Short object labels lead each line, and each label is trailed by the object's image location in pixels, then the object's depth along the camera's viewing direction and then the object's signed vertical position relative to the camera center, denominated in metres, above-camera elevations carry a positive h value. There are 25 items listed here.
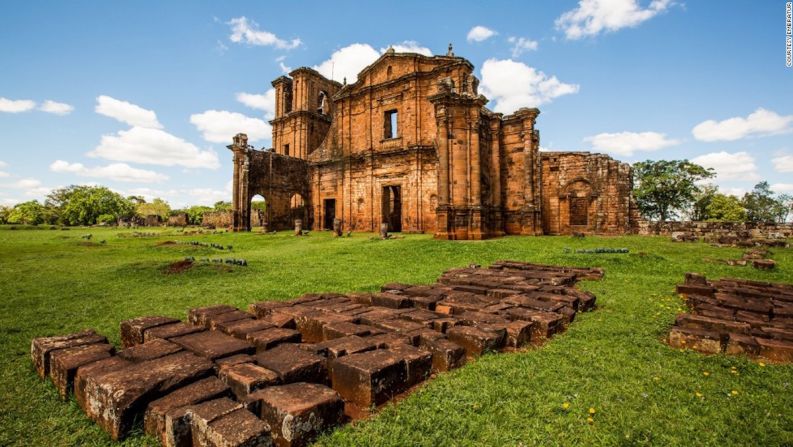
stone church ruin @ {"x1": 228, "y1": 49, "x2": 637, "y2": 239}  16.62 +3.00
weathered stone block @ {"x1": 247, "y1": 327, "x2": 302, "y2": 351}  3.47 -1.16
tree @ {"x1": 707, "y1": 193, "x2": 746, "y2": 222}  39.12 +0.69
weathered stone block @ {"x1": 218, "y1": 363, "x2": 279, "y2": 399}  2.57 -1.16
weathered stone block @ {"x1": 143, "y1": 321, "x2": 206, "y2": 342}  3.66 -1.14
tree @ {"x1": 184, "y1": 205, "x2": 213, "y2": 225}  49.01 +1.45
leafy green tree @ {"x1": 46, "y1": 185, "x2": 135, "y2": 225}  50.75 +3.28
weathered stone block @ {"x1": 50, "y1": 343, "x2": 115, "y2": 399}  2.90 -1.14
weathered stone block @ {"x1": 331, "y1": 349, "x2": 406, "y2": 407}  2.77 -1.27
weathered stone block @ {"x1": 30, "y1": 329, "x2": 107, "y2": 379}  3.23 -1.13
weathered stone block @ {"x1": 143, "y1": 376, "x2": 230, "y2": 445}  2.31 -1.20
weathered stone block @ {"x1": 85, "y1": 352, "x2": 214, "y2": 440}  2.41 -1.17
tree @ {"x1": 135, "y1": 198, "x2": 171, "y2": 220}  63.06 +2.75
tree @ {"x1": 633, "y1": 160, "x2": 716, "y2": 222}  39.09 +3.38
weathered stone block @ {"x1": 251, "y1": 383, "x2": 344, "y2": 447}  2.24 -1.25
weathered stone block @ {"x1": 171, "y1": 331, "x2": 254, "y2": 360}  3.16 -1.15
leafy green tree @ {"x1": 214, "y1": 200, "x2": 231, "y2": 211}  72.76 +3.84
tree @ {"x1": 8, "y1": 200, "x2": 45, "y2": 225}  50.91 +1.92
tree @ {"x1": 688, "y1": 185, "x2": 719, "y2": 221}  41.81 +1.84
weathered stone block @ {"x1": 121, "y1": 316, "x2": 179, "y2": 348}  3.89 -1.15
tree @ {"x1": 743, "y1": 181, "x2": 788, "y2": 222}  47.56 +1.03
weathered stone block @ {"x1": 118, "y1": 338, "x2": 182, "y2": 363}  3.07 -1.14
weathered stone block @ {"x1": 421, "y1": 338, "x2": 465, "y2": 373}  3.41 -1.32
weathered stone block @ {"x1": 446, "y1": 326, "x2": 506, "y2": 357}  3.71 -1.29
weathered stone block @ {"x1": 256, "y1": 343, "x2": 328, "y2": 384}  2.77 -1.16
